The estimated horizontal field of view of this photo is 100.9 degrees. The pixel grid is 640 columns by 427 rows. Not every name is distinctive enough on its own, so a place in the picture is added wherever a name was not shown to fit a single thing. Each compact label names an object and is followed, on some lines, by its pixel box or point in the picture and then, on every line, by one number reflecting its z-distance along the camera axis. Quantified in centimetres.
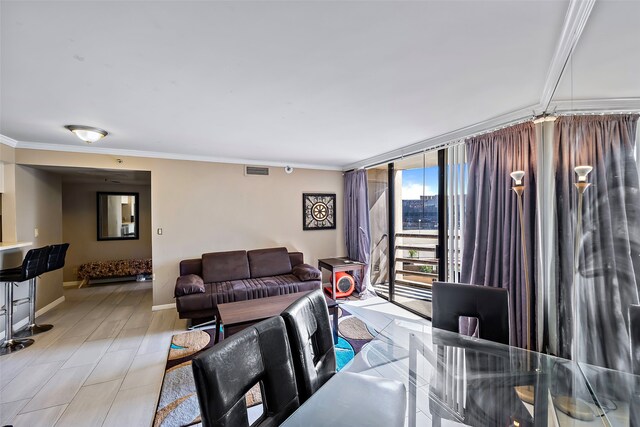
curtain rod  174
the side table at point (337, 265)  453
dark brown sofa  343
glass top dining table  135
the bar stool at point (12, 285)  285
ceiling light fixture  281
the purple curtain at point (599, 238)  147
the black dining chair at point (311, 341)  135
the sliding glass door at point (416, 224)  322
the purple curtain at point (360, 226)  489
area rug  194
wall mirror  568
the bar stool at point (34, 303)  321
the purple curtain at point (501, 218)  233
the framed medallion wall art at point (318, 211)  520
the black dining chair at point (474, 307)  183
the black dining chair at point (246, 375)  88
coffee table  255
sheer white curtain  304
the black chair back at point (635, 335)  142
